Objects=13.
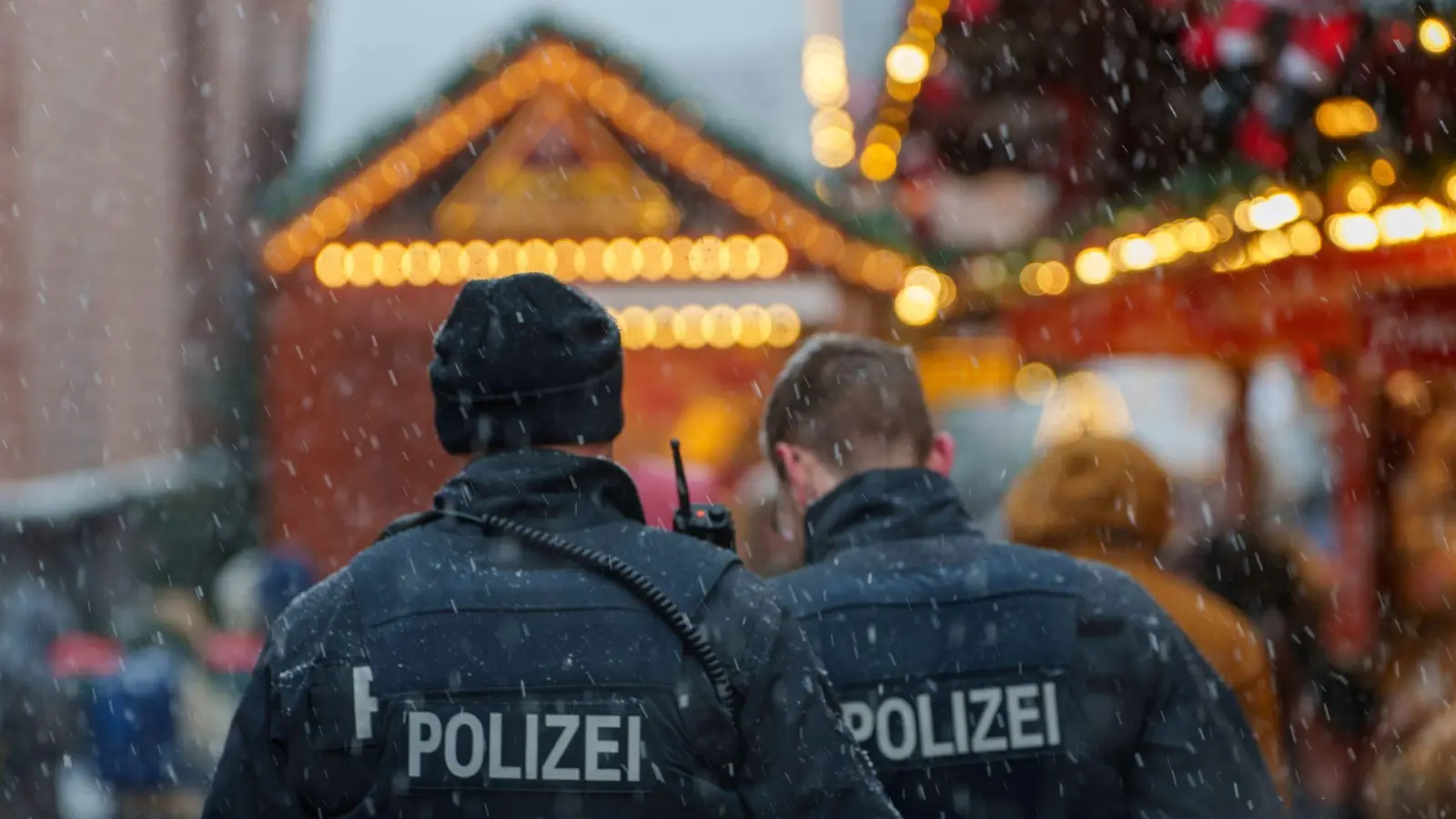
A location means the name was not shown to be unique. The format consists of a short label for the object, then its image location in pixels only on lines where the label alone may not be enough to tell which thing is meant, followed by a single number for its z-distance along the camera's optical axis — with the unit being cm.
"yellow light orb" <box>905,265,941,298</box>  1341
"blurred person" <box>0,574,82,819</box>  651
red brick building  1323
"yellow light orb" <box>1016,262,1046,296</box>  1228
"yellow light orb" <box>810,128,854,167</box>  2038
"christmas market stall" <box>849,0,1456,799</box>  686
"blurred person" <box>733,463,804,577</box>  732
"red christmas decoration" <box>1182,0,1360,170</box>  719
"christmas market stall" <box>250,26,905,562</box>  1220
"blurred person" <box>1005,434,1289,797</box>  379
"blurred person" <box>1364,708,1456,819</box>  272
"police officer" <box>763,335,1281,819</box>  308
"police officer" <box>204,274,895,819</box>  245
